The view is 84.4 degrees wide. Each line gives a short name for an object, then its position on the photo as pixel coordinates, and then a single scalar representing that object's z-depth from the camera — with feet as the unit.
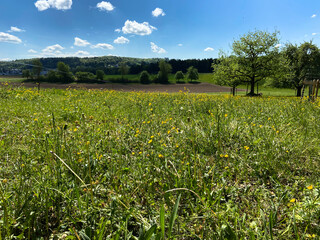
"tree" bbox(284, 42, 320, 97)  96.94
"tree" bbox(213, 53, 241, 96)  95.66
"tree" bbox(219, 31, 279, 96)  90.89
